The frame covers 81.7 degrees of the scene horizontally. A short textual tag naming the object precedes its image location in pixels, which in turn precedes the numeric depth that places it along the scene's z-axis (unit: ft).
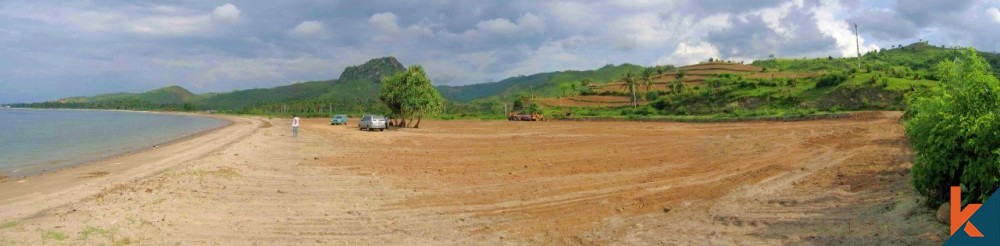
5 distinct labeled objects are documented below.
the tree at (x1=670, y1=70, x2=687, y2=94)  300.36
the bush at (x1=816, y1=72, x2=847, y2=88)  201.68
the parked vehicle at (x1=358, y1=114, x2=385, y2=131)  150.30
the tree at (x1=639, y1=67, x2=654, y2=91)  326.03
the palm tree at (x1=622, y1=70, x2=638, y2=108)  303.52
